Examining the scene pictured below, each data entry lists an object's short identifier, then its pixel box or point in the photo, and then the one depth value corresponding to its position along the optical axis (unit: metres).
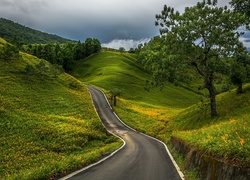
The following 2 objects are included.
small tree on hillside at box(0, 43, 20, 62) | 59.72
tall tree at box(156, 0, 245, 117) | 32.38
